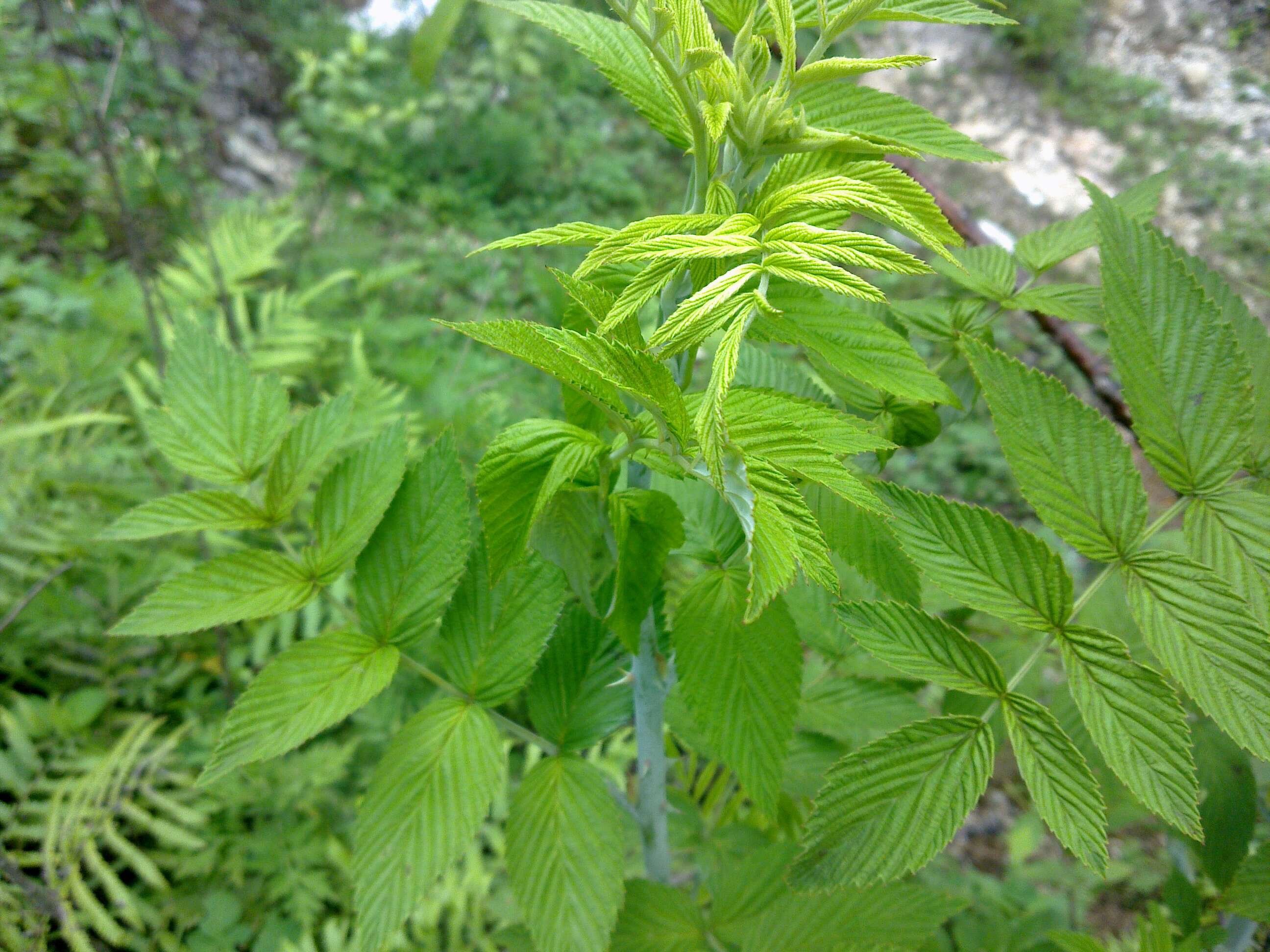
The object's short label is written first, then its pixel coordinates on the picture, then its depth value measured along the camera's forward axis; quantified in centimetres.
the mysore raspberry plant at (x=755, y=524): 40
